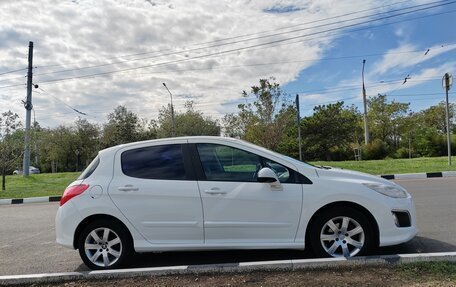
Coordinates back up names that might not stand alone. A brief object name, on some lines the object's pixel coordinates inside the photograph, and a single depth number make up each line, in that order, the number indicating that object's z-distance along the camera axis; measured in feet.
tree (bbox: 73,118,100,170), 190.80
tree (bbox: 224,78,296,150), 103.19
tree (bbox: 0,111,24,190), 54.75
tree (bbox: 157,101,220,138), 167.88
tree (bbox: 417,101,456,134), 169.72
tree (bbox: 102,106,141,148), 156.74
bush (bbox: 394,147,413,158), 128.20
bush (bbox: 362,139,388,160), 123.54
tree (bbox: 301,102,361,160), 135.95
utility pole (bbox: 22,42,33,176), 75.25
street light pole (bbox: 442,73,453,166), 52.34
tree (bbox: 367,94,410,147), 165.48
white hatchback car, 14.83
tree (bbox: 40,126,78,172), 187.11
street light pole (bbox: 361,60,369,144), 124.91
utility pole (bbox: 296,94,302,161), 51.88
